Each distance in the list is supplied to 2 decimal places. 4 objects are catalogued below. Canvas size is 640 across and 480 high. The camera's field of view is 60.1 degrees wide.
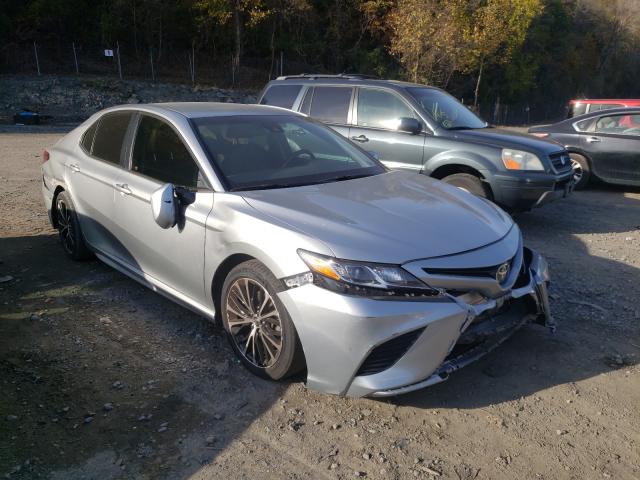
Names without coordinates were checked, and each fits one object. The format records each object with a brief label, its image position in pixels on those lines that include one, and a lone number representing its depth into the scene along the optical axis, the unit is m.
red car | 12.28
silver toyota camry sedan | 2.93
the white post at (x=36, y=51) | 28.09
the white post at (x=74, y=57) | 29.48
